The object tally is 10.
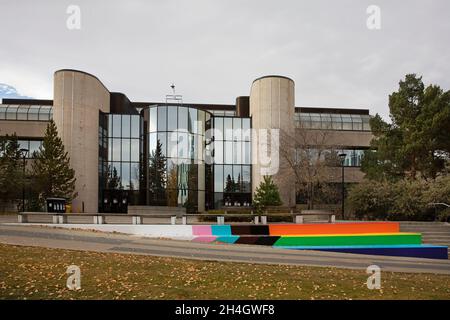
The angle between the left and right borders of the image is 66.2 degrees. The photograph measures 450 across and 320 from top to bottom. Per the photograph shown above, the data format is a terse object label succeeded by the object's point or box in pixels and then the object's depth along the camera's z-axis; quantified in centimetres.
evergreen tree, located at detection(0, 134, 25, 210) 2972
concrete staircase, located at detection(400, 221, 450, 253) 2047
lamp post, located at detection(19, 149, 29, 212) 3055
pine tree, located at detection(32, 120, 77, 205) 3209
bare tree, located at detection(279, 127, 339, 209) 3003
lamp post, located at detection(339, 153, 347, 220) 2913
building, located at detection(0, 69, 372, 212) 3666
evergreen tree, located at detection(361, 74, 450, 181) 2930
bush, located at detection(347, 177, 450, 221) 2491
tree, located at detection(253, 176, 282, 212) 3117
